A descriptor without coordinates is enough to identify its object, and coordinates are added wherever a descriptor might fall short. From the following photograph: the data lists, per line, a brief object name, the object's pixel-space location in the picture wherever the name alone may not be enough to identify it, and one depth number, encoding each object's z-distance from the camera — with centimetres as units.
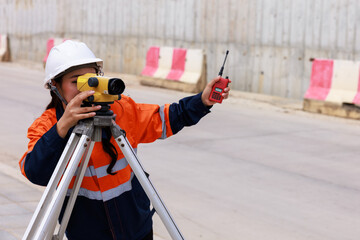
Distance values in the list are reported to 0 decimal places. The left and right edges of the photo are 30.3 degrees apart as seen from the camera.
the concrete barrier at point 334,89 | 1175
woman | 271
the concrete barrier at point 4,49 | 2284
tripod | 246
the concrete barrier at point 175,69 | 1488
